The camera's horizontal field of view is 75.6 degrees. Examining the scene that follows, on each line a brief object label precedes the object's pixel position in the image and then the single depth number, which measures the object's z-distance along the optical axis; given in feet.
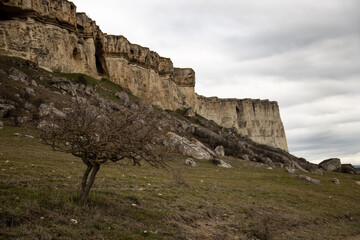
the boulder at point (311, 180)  112.05
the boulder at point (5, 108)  107.04
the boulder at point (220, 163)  128.96
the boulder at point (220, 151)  180.08
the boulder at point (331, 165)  224.53
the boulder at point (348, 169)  208.07
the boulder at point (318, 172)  179.77
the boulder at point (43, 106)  113.23
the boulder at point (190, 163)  114.01
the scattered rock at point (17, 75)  136.67
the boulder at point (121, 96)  213.05
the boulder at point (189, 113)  326.40
